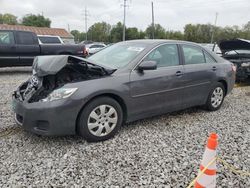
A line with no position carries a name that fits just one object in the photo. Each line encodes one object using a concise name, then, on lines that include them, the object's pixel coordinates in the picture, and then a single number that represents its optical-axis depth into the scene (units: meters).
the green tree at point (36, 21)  52.56
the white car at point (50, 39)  10.01
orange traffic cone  1.69
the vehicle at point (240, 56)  6.21
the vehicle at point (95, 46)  18.18
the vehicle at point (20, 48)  7.30
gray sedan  2.56
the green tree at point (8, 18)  63.88
